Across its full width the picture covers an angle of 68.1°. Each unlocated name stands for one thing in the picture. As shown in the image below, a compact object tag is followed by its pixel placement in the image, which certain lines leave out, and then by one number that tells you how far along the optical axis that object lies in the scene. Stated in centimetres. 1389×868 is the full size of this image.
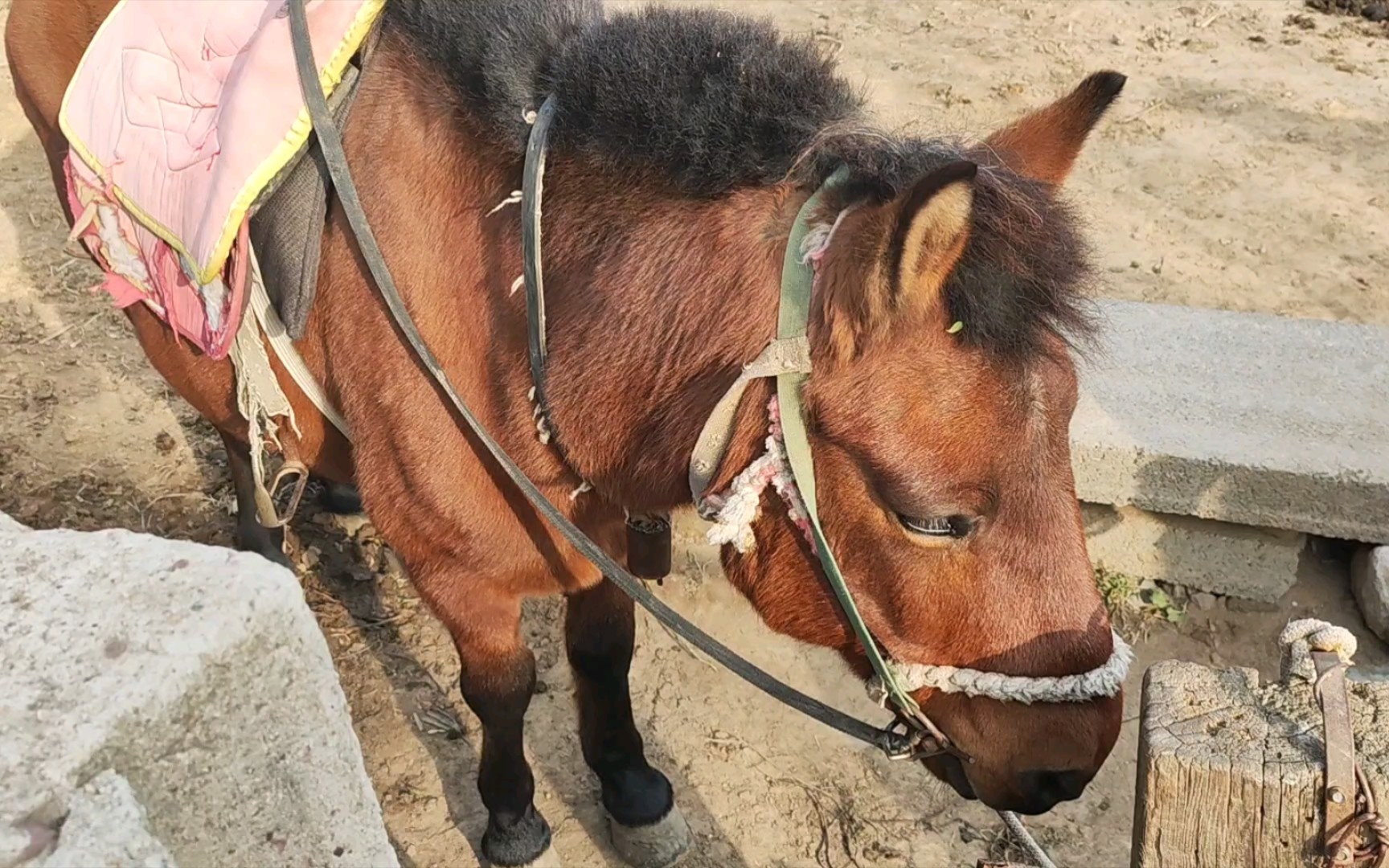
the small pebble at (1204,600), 350
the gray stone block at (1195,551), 343
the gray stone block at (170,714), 89
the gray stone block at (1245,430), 326
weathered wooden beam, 123
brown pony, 143
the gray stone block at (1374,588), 328
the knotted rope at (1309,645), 134
